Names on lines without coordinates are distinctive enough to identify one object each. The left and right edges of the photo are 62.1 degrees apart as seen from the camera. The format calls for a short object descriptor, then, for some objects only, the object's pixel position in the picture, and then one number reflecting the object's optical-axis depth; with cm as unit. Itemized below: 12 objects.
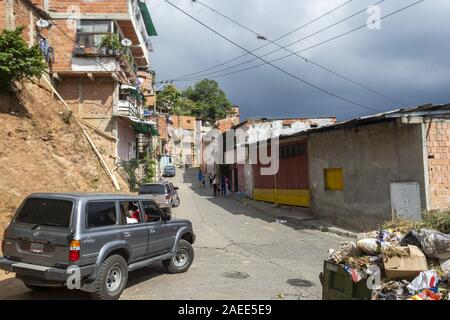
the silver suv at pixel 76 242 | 590
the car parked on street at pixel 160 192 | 1925
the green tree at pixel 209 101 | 8000
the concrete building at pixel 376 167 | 1191
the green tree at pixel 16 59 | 1478
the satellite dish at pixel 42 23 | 2172
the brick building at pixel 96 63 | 2481
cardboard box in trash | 515
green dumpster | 491
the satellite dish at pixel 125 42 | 2505
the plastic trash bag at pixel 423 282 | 494
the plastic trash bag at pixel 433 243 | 533
